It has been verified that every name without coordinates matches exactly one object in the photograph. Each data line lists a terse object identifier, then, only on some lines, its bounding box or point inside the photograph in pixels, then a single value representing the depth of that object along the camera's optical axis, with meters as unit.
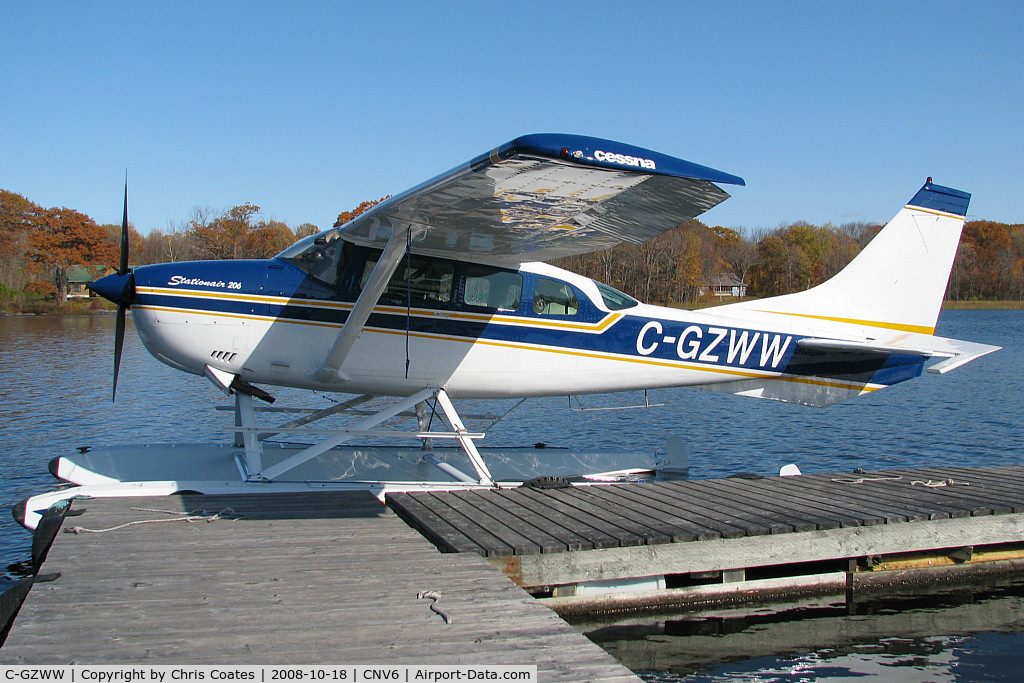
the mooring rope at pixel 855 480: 7.05
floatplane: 6.36
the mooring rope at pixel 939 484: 6.79
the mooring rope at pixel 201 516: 5.45
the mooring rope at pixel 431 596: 3.89
